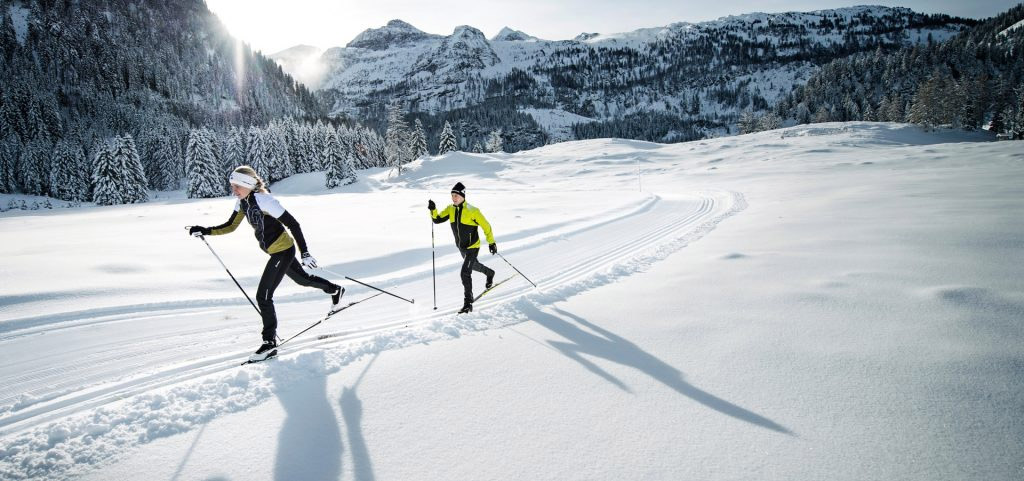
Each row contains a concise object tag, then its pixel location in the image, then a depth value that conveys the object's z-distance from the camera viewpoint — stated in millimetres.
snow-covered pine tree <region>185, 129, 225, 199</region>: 50188
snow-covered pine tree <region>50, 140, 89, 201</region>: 55500
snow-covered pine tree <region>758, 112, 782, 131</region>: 91675
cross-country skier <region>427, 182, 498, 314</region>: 6980
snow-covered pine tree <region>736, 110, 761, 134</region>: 88000
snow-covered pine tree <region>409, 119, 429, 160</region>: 73919
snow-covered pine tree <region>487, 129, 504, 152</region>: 88188
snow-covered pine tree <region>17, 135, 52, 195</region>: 59006
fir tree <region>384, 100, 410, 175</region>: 62594
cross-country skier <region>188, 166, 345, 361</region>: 5055
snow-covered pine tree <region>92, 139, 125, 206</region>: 44281
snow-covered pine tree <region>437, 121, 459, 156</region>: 69438
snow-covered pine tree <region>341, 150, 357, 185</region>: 56347
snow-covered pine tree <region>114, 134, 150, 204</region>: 45406
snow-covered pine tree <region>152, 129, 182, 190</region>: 67500
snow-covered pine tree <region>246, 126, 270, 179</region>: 62656
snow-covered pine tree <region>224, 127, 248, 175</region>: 63562
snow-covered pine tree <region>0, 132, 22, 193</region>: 58406
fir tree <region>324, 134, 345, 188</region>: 54219
